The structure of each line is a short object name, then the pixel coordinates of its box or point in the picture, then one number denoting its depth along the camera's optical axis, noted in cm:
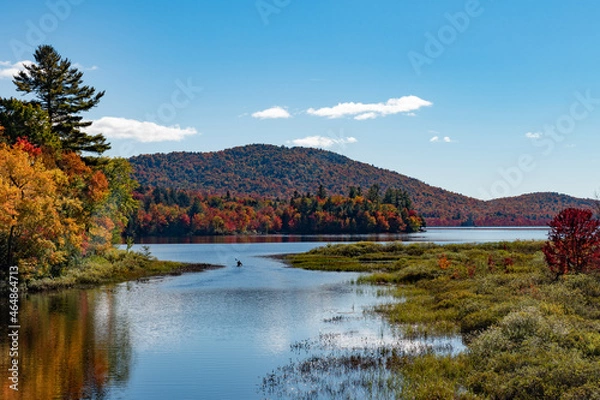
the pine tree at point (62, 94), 7938
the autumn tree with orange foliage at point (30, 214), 5344
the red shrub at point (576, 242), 4297
